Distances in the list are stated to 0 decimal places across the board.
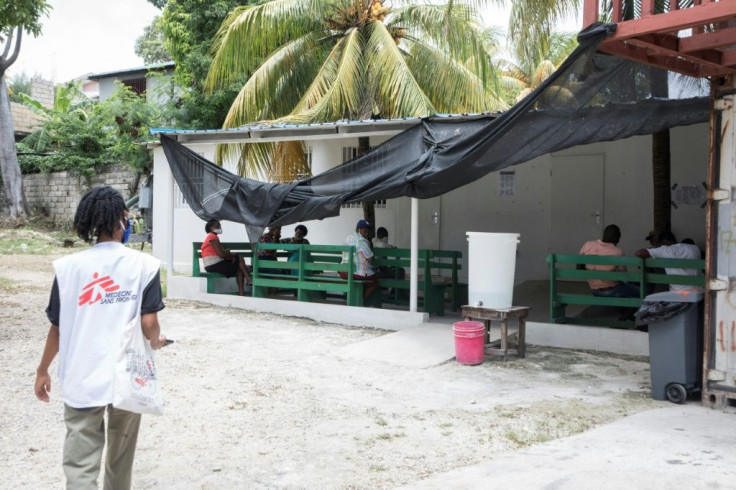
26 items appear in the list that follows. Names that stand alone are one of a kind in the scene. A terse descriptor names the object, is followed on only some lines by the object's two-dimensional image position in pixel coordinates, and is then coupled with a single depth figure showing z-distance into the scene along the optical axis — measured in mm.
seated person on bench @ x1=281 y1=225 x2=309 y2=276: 11892
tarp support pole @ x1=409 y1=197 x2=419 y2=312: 10070
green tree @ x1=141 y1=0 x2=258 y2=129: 20719
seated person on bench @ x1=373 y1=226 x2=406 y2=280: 11183
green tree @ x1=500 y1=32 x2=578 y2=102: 27250
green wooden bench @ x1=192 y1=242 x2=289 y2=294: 12375
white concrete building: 11414
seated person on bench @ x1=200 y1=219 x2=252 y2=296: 11992
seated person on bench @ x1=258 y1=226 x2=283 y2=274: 12188
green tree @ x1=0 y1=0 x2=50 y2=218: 24922
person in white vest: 3270
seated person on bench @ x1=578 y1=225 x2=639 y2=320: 8992
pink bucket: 7957
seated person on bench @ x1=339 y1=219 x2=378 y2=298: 10711
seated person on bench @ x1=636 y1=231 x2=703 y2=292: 8359
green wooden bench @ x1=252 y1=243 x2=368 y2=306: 10828
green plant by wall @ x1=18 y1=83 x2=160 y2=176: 25359
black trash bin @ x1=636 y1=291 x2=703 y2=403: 6387
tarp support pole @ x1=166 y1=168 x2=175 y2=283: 12812
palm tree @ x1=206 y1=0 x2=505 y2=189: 13719
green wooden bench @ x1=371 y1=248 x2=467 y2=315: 10422
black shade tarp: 7160
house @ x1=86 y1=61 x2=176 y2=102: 29414
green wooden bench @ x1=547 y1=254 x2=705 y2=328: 8164
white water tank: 8062
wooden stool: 8039
